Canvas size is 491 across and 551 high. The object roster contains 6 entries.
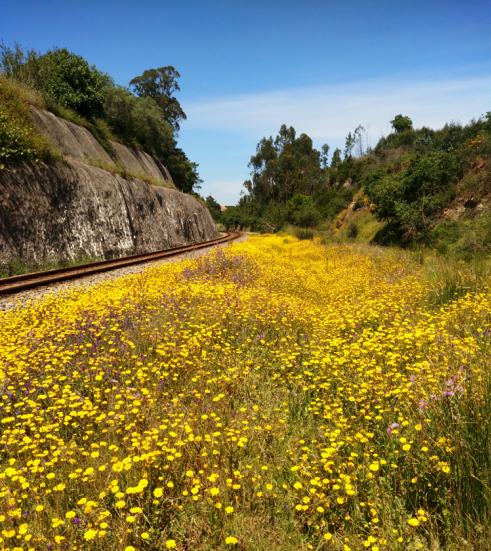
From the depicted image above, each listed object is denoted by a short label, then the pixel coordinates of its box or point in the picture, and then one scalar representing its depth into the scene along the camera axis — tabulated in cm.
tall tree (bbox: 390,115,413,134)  5456
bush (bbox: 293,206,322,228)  3700
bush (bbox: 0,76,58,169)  1097
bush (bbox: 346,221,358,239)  2817
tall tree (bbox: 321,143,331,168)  9575
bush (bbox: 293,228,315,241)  2684
